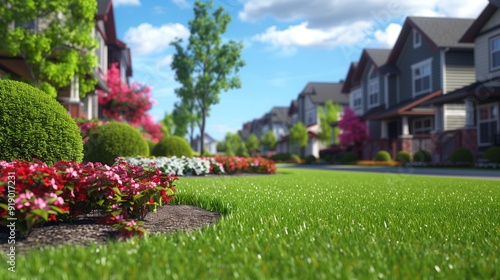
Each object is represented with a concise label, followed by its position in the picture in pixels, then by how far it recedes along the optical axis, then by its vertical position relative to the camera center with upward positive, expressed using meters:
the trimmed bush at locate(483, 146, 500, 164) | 21.62 +0.13
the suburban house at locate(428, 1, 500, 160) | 24.12 +3.16
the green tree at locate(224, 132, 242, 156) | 94.75 +3.14
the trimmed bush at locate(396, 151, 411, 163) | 28.44 +0.07
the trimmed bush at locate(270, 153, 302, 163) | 46.91 -0.03
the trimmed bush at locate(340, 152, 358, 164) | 35.13 -0.05
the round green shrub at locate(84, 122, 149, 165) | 15.48 +0.51
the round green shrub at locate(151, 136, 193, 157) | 18.97 +0.43
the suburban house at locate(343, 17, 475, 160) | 30.00 +5.51
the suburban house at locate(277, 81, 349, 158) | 59.97 +7.40
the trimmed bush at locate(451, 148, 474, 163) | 24.02 +0.04
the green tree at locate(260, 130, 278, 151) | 73.25 +2.85
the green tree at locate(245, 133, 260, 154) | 79.56 +2.42
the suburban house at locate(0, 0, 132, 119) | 21.17 +5.51
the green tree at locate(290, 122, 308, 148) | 55.41 +2.86
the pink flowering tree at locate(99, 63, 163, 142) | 30.88 +3.93
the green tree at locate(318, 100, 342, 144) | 50.38 +3.92
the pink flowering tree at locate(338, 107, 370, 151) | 38.19 +2.37
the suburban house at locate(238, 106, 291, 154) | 86.69 +7.03
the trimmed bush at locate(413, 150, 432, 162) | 27.50 +0.03
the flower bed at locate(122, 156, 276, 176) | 14.77 -0.23
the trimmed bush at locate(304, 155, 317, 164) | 42.08 -0.13
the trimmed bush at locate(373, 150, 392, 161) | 30.81 +0.08
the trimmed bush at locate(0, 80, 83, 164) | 6.34 +0.47
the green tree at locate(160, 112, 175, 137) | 79.94 +6.62
